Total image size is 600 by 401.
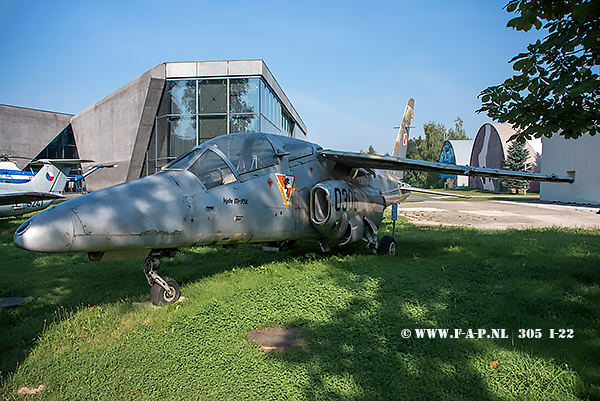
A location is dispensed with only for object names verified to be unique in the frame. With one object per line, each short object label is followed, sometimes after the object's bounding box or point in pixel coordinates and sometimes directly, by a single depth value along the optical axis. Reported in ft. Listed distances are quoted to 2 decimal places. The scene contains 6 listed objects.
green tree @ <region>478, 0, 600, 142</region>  12.61
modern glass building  63.36
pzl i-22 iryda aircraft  13.17
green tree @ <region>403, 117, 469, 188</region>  257.96
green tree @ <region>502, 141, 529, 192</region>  144.15
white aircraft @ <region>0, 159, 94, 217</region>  48.54
